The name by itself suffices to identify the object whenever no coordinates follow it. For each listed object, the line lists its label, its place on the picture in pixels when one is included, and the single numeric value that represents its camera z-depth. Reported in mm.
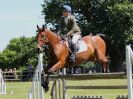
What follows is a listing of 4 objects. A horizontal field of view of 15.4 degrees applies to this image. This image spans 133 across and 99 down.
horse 12531
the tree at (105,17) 51719
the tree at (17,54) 96969
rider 12922
